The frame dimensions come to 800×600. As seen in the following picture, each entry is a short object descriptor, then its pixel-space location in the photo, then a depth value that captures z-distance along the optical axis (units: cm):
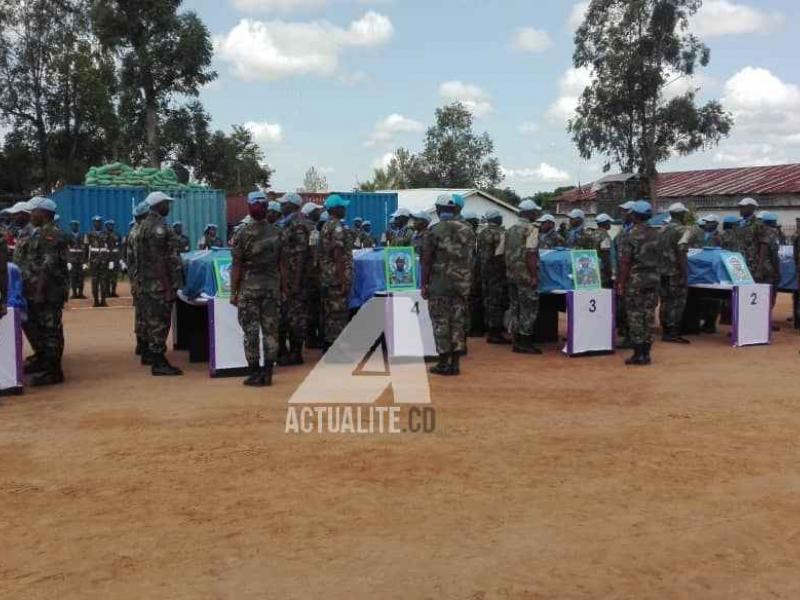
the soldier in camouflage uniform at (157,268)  802
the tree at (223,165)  3228
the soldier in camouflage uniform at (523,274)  941
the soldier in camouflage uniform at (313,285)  885
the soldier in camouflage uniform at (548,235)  1051
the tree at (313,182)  5109
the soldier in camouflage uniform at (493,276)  1079
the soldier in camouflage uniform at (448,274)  814
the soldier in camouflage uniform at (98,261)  1609
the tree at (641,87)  2841
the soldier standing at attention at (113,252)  1638
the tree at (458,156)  4475
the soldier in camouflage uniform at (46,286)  776
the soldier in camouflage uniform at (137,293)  841
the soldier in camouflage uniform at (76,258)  1661
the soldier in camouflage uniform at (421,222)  920
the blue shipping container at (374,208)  2731
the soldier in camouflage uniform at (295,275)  874
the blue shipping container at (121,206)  2109
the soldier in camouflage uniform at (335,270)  860
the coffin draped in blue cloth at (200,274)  845
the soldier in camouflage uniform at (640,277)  892
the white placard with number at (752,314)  1051
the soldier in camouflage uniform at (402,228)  1171
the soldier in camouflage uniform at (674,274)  1045
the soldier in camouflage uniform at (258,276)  745
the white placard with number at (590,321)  953
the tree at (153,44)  2859
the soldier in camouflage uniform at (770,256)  1171
